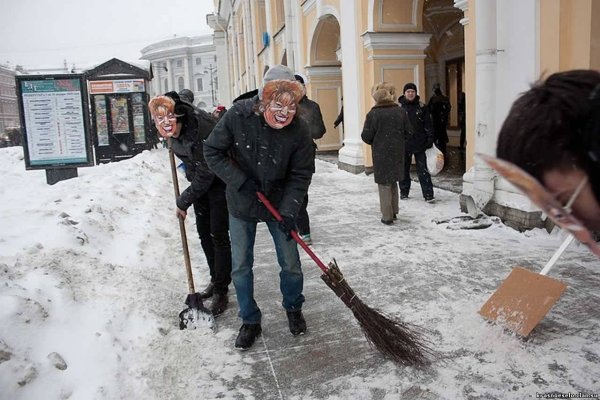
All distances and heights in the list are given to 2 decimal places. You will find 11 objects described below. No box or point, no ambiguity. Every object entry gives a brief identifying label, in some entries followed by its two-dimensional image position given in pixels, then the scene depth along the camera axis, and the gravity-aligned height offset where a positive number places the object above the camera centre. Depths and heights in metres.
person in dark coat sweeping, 2.92 -0.18
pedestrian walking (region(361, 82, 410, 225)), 6.04 -0.19
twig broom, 2.80 -1.17
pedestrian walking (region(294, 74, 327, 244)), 5.85 +0.14
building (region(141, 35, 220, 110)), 86.56 +12.48
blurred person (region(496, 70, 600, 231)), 1.06 -0.04
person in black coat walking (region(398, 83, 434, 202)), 7.10 -0.13
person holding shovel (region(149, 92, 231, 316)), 3.56 -0.34
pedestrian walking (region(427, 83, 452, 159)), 11.14 +0.21
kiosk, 13.32 +0.80
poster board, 8.84 +0.40
